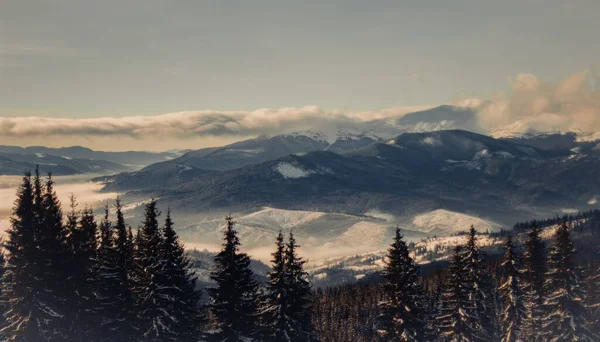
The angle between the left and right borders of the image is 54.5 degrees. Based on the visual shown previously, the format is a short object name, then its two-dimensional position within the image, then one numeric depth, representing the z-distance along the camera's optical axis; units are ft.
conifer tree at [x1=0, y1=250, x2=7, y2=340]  177.42
